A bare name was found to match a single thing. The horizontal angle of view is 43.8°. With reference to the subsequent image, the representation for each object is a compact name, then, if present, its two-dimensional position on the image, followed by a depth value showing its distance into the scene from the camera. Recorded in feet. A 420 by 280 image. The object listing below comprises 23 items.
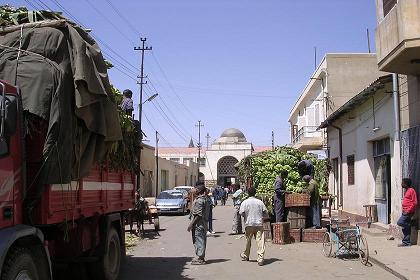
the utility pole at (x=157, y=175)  163.82
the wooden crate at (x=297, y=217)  49.26
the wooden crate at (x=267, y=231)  50.65
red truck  16.49
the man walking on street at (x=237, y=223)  59.67
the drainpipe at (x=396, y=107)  48.34
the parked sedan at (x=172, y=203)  97.35
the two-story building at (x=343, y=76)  100.37
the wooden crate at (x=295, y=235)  48.88
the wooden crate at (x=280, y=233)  47.16
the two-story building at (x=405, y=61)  38.83
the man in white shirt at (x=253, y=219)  37.63
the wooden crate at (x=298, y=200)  49.10
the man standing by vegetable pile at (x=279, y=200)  50.11
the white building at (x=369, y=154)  51.98
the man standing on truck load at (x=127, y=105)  35.01
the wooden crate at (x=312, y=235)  48.18
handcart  36.58
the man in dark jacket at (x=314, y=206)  49.37
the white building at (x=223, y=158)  252.83
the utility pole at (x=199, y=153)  263.08
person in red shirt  42.29
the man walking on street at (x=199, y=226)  36.99
